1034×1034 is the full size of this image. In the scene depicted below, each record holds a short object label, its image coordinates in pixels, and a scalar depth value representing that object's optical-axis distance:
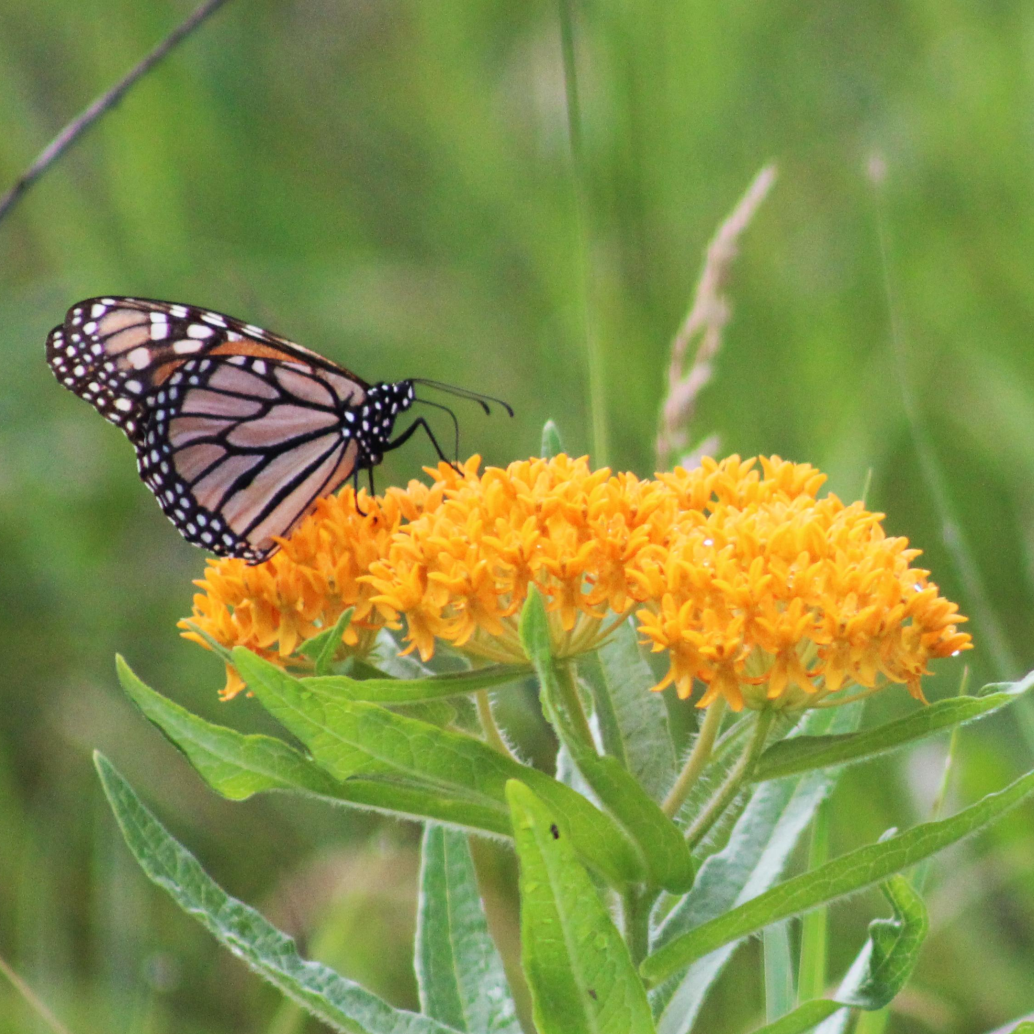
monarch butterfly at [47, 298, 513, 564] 6.44
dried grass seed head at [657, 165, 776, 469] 6.77
